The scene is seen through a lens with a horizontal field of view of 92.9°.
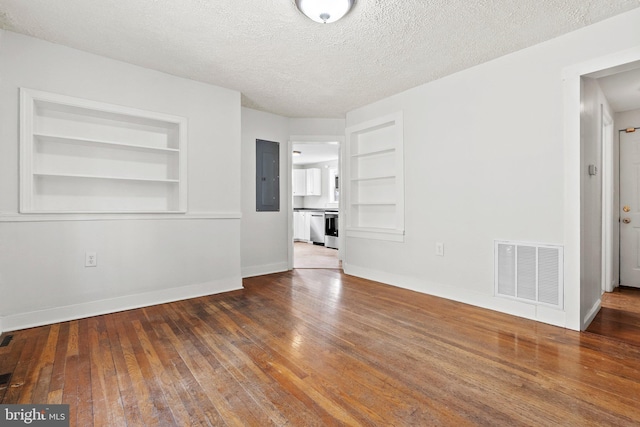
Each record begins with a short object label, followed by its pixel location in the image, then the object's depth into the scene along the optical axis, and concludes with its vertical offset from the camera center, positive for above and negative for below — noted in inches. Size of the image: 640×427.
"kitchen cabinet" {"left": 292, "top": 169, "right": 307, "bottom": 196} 364.8 +35.8
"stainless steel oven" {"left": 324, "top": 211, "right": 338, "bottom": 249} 297.1 -17.9
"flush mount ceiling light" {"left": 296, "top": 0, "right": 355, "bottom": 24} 80.4 +54.9
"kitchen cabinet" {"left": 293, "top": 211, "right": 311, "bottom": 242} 336.8 -16.4
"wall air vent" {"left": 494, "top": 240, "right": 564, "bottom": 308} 101.0 -21.5
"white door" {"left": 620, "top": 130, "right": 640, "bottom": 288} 147.1 +0.9
